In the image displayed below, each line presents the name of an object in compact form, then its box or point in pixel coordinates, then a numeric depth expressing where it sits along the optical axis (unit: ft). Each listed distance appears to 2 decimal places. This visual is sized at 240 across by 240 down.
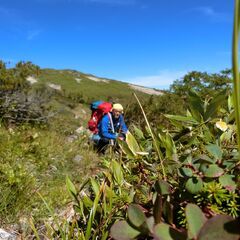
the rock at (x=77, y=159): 13.93
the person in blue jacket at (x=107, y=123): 16.85
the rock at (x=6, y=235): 5.26
